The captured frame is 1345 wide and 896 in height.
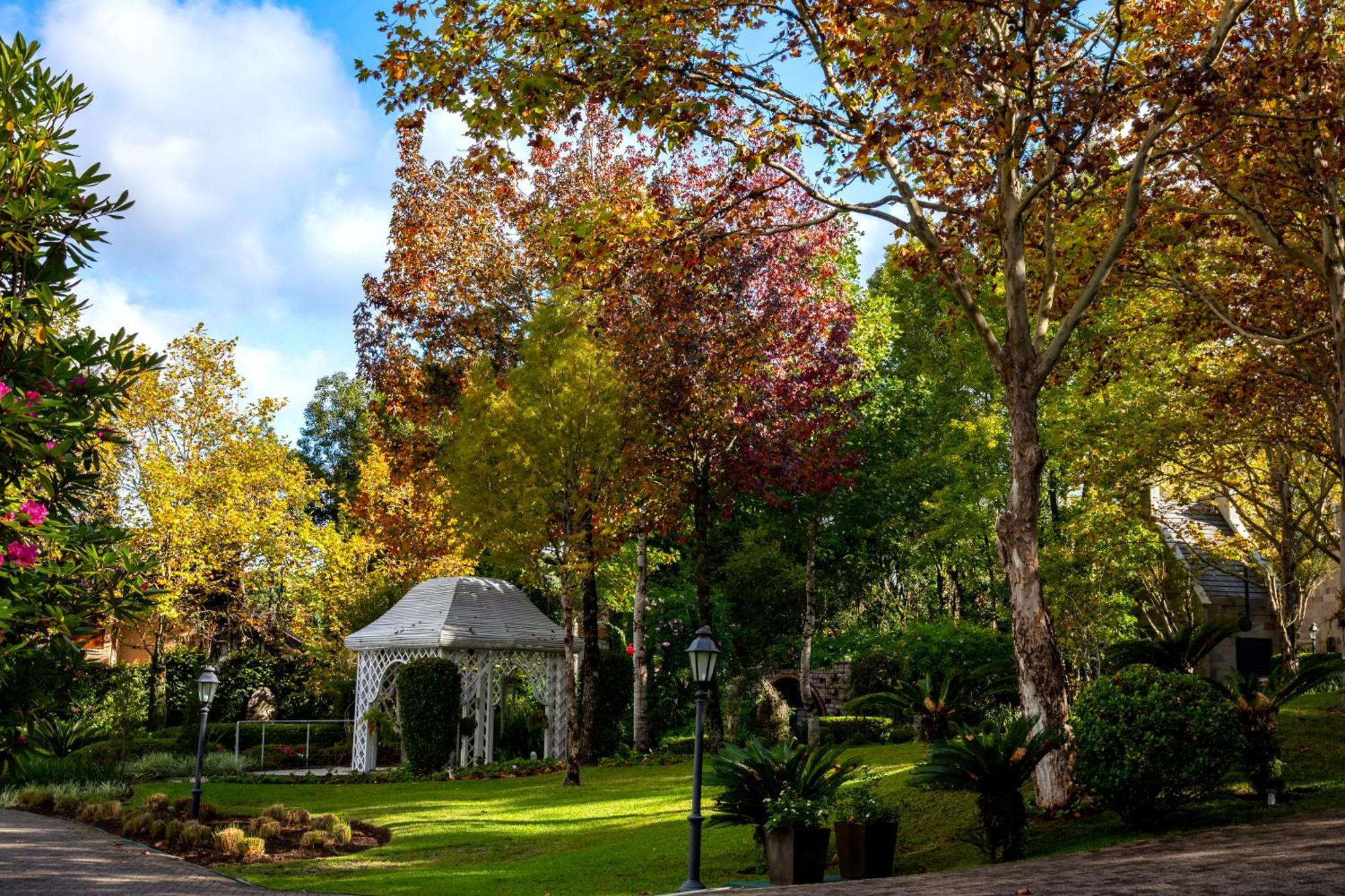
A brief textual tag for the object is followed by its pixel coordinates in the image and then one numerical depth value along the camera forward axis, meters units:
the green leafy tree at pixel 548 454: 19.20
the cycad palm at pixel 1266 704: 10.84
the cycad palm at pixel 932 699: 14.41
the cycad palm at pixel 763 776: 10.28
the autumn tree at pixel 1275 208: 11.90
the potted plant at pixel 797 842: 9.52
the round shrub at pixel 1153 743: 9.70
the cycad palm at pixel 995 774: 9.55
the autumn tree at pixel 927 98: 10.21
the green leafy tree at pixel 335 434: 47.72
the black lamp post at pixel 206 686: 15.61
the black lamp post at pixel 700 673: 9.99
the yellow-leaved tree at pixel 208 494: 25.39
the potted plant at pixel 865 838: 9.56
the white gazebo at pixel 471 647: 22.45
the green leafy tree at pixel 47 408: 7.22
